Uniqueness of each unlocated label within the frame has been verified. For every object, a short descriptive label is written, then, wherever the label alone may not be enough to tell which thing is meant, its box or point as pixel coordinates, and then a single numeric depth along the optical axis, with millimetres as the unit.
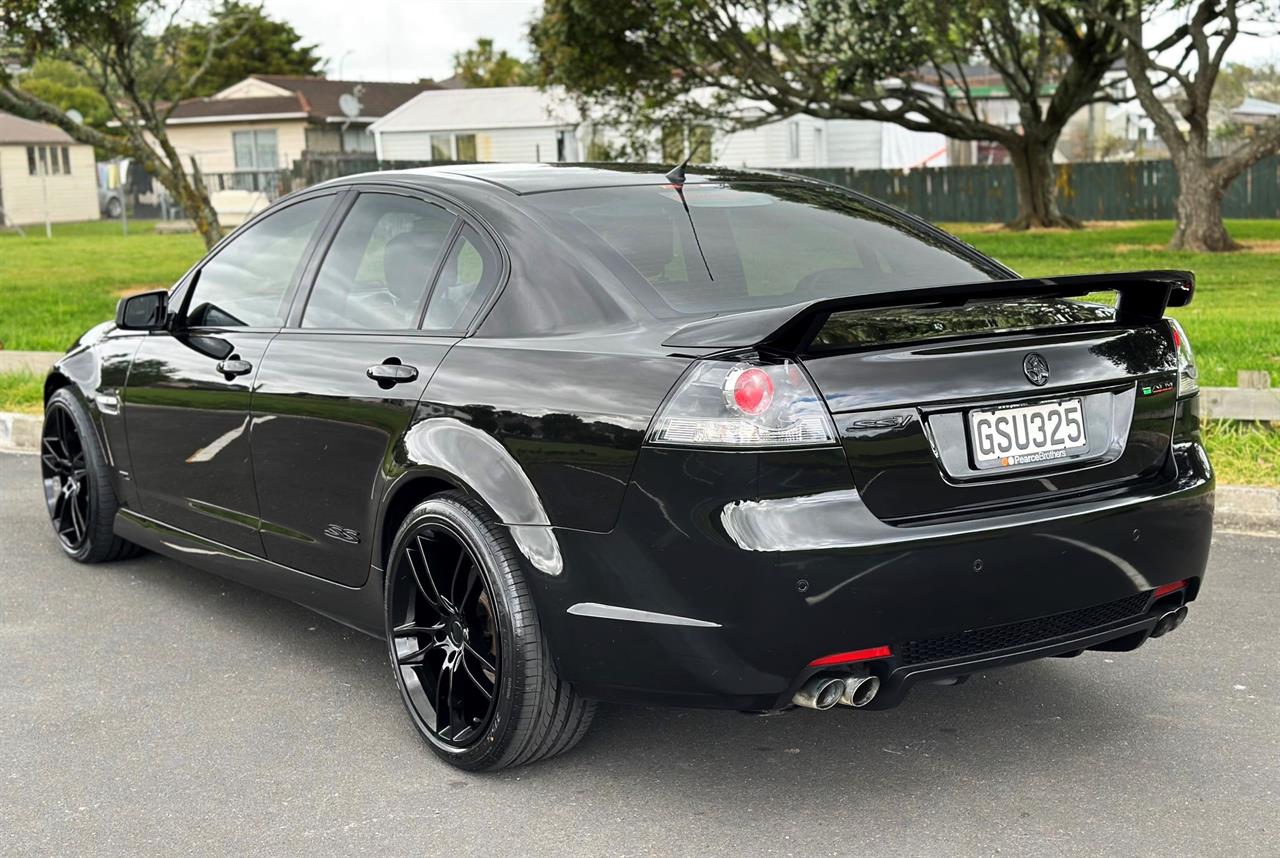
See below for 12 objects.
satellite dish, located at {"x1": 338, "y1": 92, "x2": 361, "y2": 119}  56625
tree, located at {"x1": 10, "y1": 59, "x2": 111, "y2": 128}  71400
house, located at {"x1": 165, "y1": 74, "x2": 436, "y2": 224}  59188
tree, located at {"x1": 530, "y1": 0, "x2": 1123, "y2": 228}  26328
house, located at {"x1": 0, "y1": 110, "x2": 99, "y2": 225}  57594
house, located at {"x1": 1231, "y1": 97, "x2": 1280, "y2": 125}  61531
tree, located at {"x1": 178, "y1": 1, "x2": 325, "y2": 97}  77881
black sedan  3402
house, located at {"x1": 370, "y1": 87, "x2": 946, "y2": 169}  47844
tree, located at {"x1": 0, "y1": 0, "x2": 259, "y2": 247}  18891
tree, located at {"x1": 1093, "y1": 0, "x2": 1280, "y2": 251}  23656
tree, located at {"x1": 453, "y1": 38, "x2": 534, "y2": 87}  75938
